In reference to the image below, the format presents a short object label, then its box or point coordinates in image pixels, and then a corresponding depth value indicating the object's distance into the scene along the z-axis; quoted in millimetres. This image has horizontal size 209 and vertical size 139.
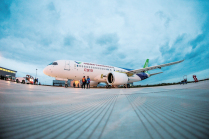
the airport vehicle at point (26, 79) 16141
